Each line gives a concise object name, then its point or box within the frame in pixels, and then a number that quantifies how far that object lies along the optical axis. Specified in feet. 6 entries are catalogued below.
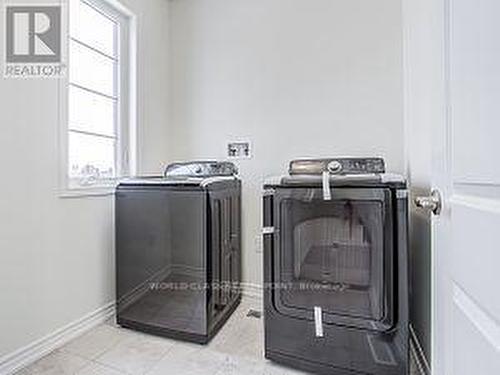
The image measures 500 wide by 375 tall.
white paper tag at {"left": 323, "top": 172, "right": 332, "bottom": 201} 4.82
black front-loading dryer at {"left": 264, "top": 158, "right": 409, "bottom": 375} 4.59
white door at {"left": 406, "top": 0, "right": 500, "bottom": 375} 1.90
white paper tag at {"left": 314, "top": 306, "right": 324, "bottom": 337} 4.94
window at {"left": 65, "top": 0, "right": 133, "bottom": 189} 6.54
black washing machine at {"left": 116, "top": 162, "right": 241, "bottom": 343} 5.92
